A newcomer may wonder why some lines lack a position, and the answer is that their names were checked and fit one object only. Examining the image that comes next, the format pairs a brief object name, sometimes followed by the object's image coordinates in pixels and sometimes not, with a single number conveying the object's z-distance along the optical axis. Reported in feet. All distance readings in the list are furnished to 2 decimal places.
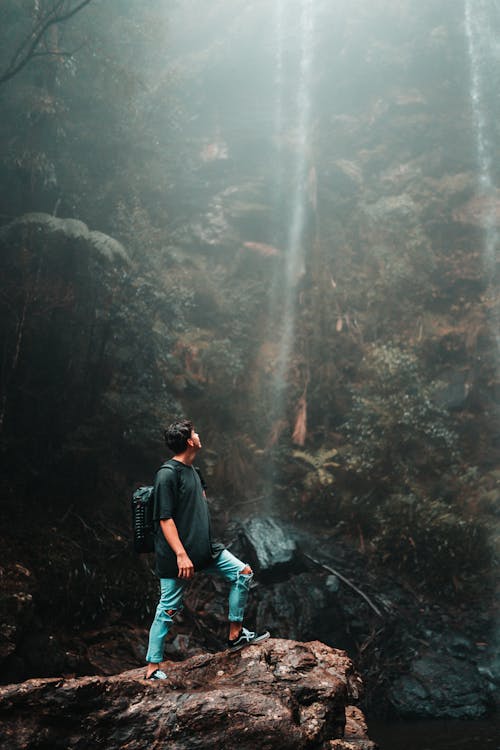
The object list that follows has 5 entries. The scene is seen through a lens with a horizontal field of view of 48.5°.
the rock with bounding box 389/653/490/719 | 22.98
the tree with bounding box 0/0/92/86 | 37.49
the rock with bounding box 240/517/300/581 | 28.04
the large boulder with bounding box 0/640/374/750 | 10.61
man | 12.63
